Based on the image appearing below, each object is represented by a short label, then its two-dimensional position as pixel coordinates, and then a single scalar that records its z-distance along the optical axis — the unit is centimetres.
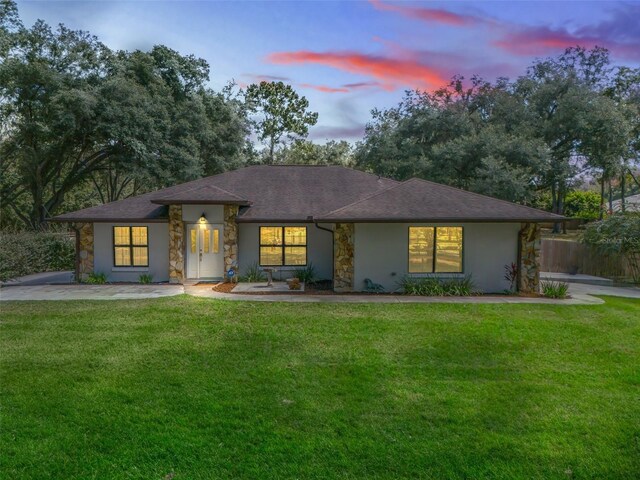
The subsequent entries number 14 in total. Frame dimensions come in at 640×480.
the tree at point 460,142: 2298
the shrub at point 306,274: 1518
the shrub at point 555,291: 1277
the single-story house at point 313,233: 1348
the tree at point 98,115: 2086
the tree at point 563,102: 2484
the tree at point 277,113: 4328
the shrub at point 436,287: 1291
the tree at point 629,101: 2611
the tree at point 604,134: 2378
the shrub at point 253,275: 1498
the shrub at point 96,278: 1475
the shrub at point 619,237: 1664
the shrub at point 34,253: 1541
